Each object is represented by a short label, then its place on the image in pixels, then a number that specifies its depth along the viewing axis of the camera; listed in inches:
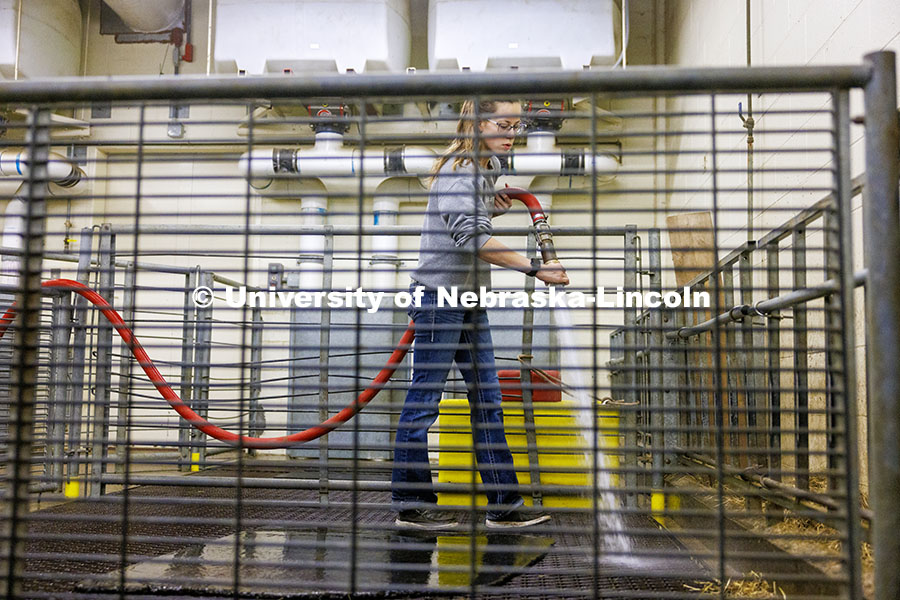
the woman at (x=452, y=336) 94.3
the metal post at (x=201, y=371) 182.2
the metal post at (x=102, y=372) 139.2
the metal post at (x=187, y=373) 180.1
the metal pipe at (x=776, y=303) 53.4
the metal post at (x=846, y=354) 49.6
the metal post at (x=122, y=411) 174.1
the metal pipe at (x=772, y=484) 56.7
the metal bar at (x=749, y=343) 105.7
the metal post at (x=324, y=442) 114.3
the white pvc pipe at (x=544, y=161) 219.4
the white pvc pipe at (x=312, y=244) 236.4
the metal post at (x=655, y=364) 132.3
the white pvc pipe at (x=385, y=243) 236.7
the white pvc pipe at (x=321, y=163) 225.9
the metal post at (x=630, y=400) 136.2
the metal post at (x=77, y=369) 149.8
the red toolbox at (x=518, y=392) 141.3
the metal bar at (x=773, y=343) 95.0
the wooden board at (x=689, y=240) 159.6
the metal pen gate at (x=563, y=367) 51.0
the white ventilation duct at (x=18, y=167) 244.2
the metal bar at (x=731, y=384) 119.3
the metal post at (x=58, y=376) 146.7
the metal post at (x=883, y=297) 49.4
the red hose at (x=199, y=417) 94.0
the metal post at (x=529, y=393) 124.6
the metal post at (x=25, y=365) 55.2
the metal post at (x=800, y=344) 88.0
